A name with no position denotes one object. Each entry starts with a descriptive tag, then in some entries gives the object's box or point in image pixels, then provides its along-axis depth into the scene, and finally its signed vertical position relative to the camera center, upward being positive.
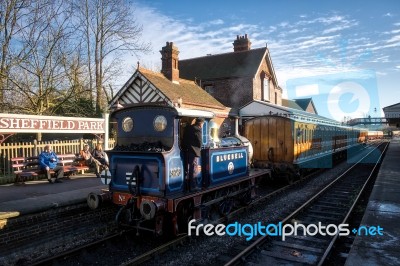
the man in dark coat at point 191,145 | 6.95 -0.19
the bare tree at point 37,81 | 16.70 +2.98
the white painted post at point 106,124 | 14.05 +0.57
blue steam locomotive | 6.48 -0.73
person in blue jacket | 11.58 -0.92
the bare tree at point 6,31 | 16.08 +5.36
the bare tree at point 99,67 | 23.14 +5.56
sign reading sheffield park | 10.77 +0.52
